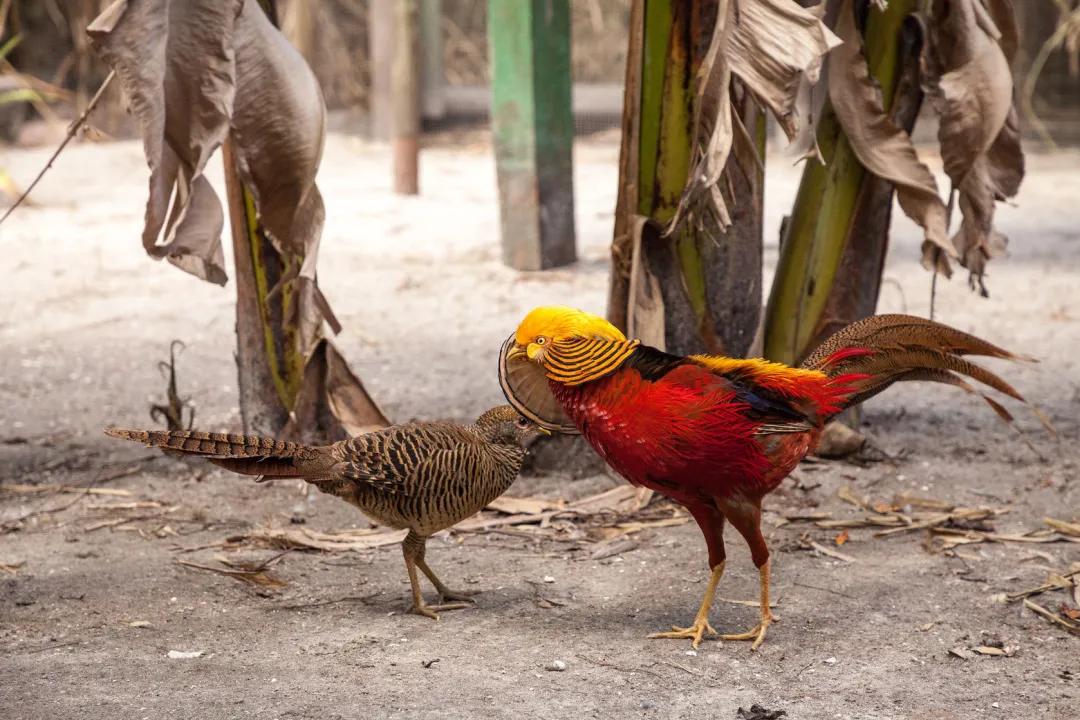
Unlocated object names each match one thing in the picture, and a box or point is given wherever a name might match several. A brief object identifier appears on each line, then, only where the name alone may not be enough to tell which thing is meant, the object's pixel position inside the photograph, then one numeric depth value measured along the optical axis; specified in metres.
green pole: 13.45
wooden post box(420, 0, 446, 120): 22.72
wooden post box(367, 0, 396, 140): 18.98
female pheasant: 5.76
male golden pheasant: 5.48
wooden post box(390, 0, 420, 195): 17.31
